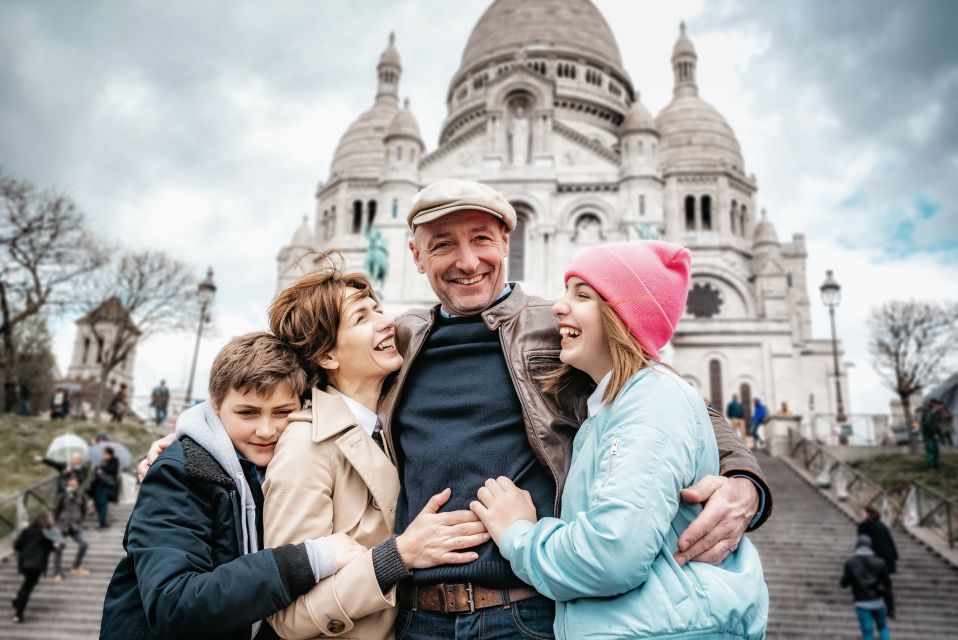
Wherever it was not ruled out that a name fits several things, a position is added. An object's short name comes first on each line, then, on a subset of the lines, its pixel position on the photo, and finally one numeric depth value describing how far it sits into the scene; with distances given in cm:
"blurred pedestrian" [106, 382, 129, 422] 2490
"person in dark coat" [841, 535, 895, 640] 900
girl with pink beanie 220
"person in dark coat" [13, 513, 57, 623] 980
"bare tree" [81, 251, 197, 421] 2711
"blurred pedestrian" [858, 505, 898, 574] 999
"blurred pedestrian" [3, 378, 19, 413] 2648
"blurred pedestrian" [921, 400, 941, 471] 1642
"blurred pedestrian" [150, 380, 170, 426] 2569
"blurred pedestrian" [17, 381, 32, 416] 2588
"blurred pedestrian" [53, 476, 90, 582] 1116
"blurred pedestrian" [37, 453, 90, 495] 1269
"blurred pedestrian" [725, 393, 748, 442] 2406
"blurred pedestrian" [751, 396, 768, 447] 2322
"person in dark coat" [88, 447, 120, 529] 1323
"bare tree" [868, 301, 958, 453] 3030
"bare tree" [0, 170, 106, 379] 2353
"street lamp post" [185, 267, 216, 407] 2330
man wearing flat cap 260
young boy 245
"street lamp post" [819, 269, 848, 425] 2136
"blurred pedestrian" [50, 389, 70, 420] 2503
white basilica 3192
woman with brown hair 258
